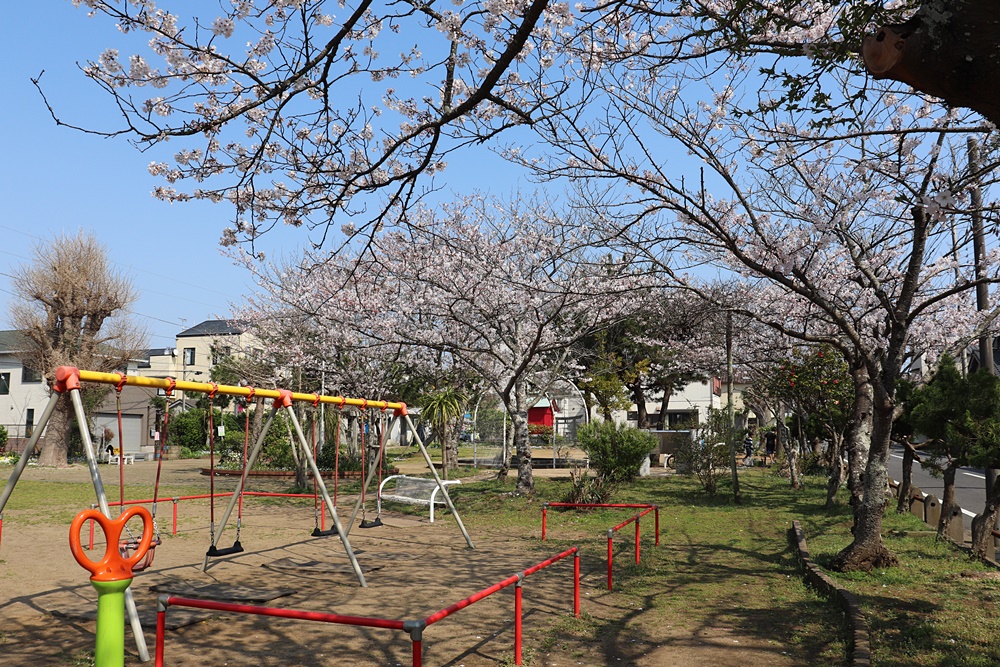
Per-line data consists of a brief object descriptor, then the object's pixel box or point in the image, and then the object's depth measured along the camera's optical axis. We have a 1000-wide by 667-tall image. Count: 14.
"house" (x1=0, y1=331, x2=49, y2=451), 41.44
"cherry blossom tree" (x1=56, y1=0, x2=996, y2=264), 5.33
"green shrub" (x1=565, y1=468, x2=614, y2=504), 16.17
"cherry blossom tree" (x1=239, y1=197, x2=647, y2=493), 17.41
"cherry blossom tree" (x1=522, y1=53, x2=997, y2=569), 8.88
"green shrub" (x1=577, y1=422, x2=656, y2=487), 20.19
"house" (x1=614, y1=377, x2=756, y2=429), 50.16
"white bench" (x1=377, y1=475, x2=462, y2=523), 16.67
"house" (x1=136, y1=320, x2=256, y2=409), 56.53
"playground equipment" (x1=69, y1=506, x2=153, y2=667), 3.88
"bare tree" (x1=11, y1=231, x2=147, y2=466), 27.75
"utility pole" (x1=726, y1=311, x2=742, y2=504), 16.89
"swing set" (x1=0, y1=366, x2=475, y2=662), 6.17
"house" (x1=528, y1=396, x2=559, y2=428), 38.20
